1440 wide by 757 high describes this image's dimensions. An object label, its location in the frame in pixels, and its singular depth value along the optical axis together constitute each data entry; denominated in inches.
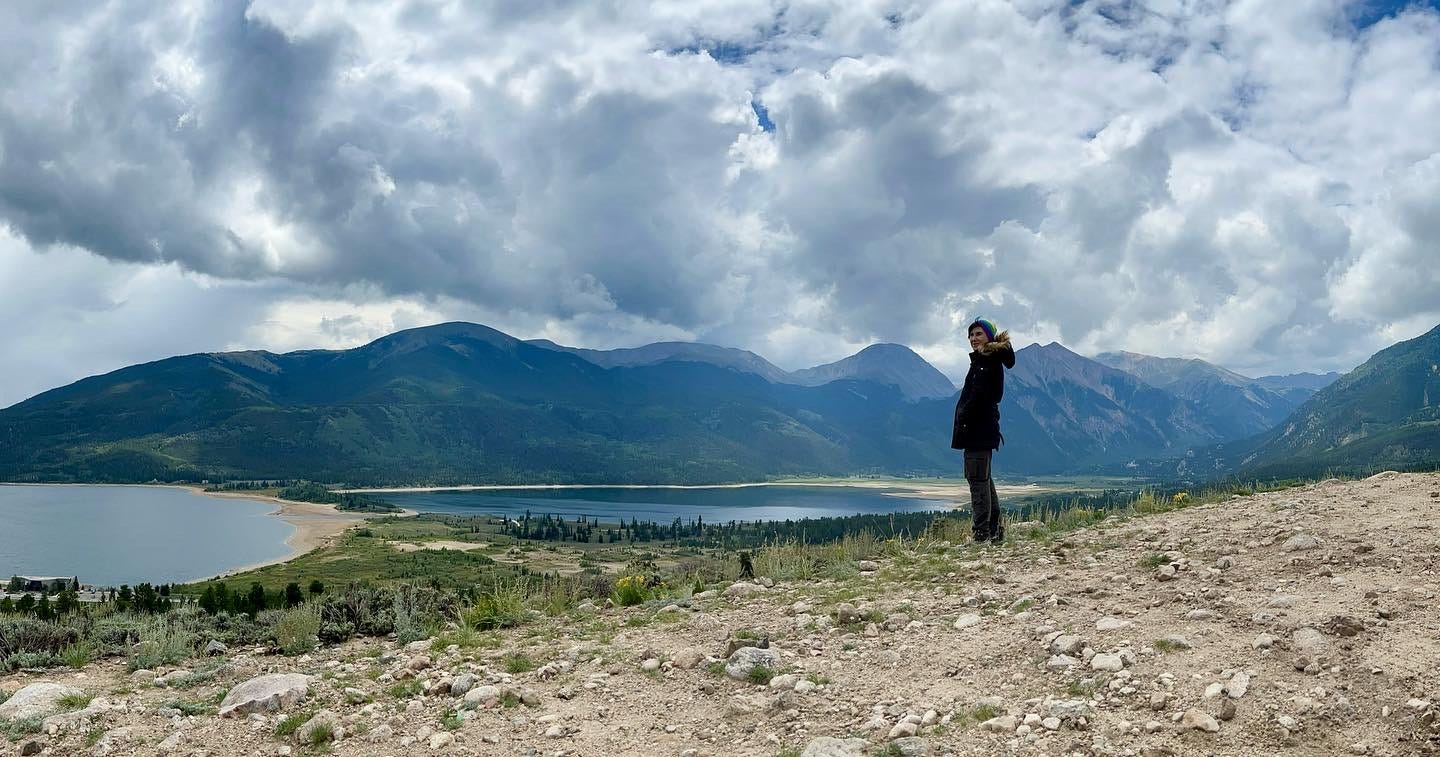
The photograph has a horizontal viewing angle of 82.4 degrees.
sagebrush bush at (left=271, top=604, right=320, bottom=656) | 394.9
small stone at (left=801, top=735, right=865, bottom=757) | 211.5
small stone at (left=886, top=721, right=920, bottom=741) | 222.4
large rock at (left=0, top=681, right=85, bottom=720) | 286.0
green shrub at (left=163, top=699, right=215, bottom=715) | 286.4
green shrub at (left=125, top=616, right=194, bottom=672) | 366.9
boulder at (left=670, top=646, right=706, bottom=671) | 307.4
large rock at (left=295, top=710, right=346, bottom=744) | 254.4
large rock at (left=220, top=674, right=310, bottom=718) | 283.9
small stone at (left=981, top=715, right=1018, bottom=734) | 217.2
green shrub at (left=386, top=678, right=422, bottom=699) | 293.7
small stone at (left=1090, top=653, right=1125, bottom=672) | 247.9
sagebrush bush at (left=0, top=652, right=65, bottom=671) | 363.6
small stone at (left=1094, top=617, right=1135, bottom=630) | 290.7
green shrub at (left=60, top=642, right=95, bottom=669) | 370.9
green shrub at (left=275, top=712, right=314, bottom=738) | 263.1
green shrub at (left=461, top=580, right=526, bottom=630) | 421.1
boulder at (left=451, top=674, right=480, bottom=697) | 292.5
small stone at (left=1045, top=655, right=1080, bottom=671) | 257.4
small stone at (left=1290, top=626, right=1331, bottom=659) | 237.5
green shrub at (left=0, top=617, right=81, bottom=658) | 386.3
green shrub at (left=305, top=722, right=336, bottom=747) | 253.6
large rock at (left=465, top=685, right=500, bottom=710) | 277.7
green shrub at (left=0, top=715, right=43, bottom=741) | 266.1
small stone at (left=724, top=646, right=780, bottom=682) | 287.9
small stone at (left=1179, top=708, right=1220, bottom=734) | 201.6
